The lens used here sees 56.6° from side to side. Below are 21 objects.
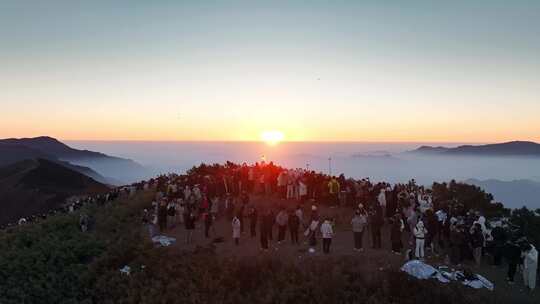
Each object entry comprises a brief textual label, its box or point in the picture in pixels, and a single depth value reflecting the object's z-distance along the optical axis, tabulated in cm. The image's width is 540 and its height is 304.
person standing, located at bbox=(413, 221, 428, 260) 1623
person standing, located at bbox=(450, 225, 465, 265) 1661
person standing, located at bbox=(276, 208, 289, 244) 1861
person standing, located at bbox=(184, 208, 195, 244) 1908
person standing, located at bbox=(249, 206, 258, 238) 1969
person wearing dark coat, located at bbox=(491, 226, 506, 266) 1662
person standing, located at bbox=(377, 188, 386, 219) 2017
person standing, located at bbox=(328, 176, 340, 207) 2238
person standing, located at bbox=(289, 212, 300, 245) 1841
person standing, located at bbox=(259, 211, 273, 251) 1809
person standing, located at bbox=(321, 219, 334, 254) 1722
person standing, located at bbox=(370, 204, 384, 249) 1783
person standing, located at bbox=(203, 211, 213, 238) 1978
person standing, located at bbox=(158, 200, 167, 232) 2083
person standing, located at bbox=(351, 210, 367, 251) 1767
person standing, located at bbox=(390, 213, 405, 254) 1695
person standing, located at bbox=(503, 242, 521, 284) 1545
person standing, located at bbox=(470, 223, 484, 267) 1662
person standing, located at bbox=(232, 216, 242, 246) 1859
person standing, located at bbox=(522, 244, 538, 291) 1503
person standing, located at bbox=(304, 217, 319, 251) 1809
